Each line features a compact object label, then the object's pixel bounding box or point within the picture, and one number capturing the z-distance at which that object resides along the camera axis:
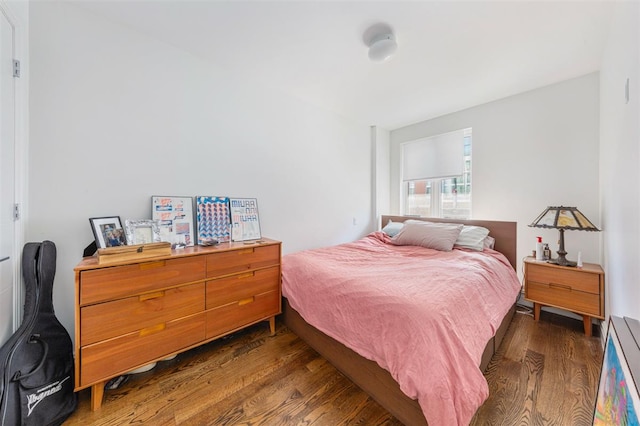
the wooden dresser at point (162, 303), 1.28
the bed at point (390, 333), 1.04
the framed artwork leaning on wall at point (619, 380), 0.63
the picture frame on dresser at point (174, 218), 1.86
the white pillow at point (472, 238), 2.50
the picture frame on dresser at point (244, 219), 2.23
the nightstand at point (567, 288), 1.99
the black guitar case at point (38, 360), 1.09
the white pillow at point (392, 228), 3.22
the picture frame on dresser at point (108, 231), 1.56
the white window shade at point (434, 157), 3.22
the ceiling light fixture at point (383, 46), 1.78
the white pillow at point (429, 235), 2.52
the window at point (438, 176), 3.19
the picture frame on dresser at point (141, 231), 1.65
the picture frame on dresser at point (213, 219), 2.04
